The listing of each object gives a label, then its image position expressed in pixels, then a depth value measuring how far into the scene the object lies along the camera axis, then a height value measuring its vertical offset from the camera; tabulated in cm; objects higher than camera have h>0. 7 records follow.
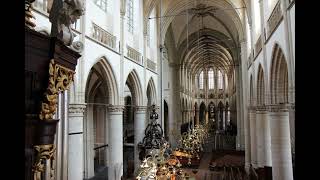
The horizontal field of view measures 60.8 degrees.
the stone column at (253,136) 1872 -210
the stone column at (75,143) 924 -124
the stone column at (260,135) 1589 -175
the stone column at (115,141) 1352 -173
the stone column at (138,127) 1747 -133
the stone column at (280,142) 1042 -146
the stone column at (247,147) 2066 -311
